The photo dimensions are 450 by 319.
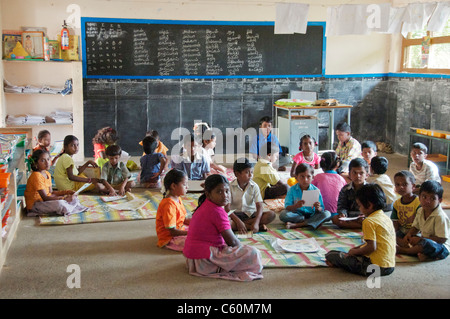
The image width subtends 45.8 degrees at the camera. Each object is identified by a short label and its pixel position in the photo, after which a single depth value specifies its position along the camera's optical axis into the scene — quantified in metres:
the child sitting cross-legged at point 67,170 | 5.98
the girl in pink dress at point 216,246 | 3.69
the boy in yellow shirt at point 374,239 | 3.62
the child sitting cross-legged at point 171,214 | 4.28
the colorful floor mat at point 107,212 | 5.17
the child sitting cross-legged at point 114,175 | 6.12
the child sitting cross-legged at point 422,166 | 6.02
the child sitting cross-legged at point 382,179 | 5.18
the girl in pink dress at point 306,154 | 6.39
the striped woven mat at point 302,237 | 4.01
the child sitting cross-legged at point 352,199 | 4.86
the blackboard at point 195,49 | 8.35
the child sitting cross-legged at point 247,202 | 4.76
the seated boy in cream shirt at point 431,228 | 4.04
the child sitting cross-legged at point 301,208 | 4.87
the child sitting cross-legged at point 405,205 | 4.42
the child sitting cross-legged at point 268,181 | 5.86
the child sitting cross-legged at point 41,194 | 5.27
